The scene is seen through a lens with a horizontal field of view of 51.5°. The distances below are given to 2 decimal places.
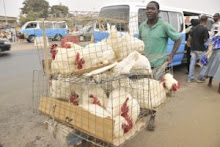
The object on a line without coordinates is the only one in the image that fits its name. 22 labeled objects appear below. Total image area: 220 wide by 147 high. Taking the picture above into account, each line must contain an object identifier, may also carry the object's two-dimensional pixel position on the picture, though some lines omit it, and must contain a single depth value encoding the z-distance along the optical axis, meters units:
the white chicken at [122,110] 1.62
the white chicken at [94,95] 1.83
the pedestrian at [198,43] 5.85
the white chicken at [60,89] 1.95
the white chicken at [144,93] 2.02
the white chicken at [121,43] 2.09
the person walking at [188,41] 6.37
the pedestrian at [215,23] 6.94
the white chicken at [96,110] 1.68
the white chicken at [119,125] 1.57
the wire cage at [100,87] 1.68
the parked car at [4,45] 11.65
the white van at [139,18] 2.60
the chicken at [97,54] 1.86
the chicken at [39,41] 2.03
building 38.46
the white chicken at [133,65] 1.84
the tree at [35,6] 42.91
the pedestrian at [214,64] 5.40
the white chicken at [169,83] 2.28
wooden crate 1.57
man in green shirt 3.00
